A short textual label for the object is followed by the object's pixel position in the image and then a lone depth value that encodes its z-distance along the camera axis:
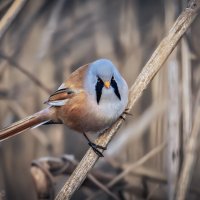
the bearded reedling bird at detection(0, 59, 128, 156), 4.65
